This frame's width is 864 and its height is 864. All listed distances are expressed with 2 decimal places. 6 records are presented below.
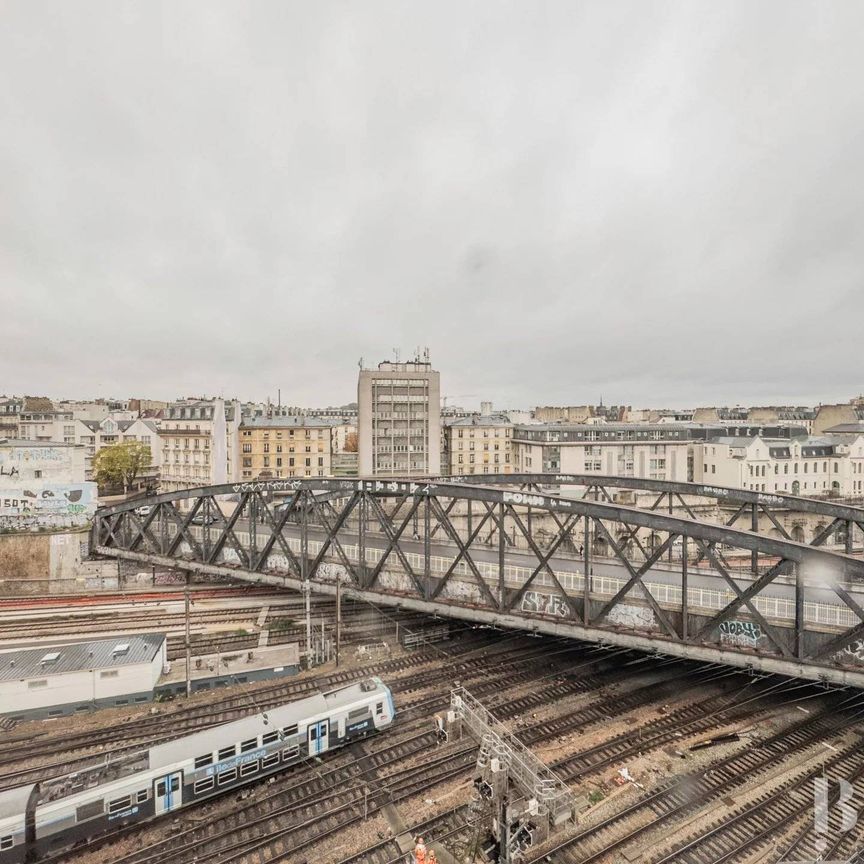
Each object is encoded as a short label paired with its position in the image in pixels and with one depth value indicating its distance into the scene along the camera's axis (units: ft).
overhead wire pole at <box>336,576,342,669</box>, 84.99
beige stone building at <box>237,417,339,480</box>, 237.86
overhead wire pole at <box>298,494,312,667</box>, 94.15
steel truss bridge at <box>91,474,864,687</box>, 59.00
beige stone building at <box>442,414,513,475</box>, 260.62
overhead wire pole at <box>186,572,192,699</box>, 75.56
